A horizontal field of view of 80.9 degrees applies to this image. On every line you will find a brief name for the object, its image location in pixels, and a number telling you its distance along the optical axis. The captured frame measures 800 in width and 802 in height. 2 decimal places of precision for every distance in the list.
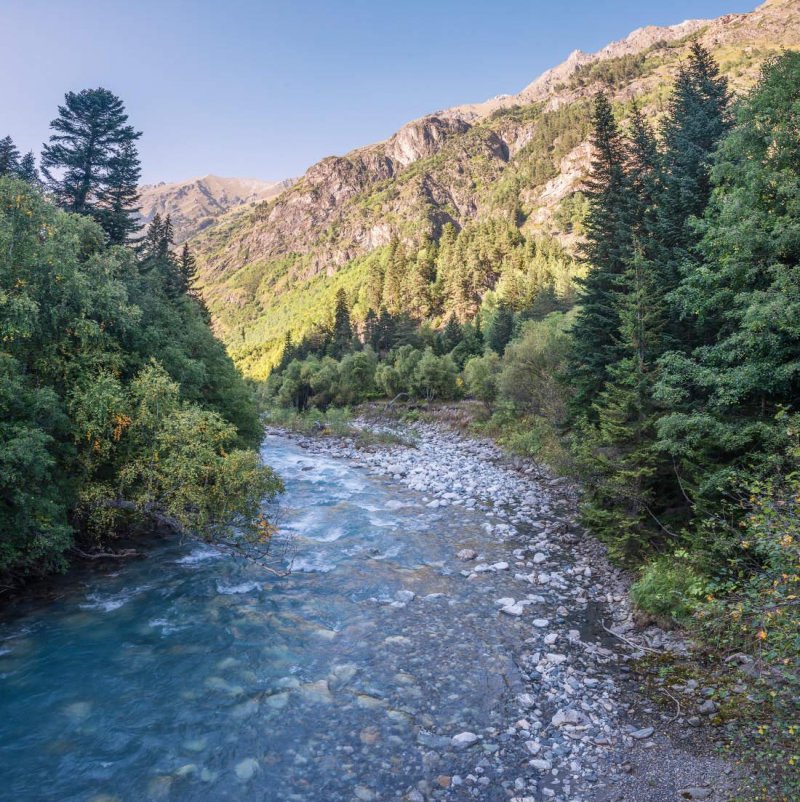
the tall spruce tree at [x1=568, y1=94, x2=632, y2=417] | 18.91
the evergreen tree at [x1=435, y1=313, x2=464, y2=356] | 72.81
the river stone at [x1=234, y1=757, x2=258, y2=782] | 7.45
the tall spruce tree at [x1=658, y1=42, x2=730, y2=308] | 15.48
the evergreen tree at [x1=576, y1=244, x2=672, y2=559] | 13.30
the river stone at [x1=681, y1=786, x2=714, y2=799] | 6.18
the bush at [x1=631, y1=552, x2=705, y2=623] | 10.28
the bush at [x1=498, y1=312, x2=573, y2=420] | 26.75
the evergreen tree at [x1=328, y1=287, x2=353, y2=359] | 86.31
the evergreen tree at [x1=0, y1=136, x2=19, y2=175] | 24.10
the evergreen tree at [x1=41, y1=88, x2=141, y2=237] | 26.03
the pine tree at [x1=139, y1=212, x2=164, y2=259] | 33.66
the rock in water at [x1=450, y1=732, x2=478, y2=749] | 7.77
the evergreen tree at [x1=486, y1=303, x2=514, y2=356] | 61.69
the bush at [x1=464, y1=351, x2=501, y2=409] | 45.38
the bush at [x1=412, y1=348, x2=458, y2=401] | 59.22
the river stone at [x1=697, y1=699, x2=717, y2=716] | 7.81
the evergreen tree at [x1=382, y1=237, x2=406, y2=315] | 117.50
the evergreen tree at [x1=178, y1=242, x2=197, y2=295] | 43.25
